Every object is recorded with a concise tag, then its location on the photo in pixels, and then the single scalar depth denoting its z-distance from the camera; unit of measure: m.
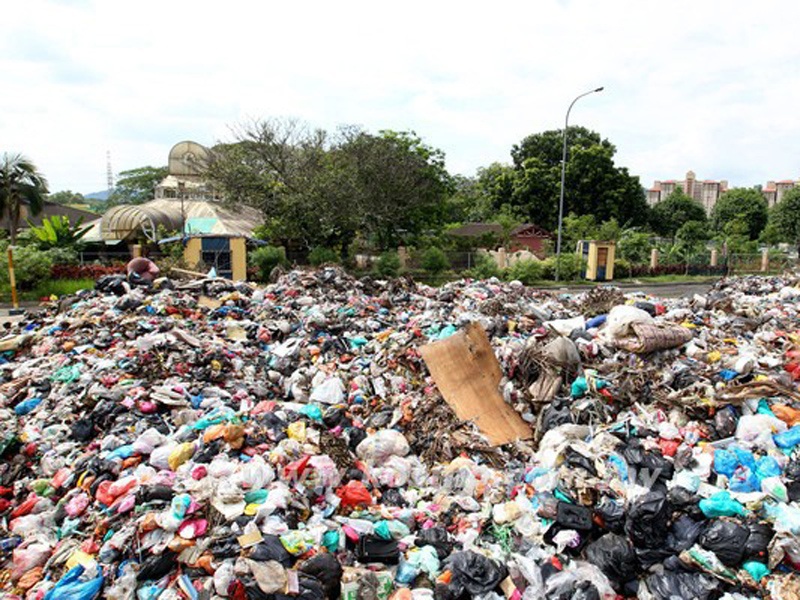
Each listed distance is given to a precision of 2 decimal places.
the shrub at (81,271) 17.30
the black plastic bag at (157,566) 3.32
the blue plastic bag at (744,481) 3.88
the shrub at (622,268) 24.88
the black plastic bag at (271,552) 3.29
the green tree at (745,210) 45.22
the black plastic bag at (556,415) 5.17
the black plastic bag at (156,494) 3.80
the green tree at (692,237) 28.94
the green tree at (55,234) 18.33
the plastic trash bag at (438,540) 3.69
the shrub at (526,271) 22.66
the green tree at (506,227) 28.30
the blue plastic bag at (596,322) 6.69
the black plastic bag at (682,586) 3.32
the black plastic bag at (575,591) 3.30
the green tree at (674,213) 41.53
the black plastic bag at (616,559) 3.54
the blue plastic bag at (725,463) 4.07
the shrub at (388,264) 20.72
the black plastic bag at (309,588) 3.19
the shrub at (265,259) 19.34
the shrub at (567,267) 23.41
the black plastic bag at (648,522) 3.61
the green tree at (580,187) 34.12
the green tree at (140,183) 55.25
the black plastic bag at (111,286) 9.57
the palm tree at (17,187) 22.02
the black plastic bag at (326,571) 3.30
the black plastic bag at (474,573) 3.38
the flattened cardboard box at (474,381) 5.54
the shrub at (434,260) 21.69
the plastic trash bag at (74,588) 3.21
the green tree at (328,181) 20.05
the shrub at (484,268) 21.80
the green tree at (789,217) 39.50
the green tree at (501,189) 35.99
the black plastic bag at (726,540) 3.40
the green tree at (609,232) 28.17
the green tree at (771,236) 40.00
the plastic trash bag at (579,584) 3.33
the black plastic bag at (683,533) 3.58
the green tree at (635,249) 27.67
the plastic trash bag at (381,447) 4.86
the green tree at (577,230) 28.84
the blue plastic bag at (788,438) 4.17
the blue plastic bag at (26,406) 5.74
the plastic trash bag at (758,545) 3.40
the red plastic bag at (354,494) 4.11
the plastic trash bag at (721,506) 3.63
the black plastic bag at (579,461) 4.27
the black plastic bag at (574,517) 3.79
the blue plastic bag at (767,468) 3.91
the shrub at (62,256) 17.77
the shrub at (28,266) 15.87
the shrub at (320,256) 20.25
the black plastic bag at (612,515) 3.76
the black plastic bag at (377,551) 3.62
